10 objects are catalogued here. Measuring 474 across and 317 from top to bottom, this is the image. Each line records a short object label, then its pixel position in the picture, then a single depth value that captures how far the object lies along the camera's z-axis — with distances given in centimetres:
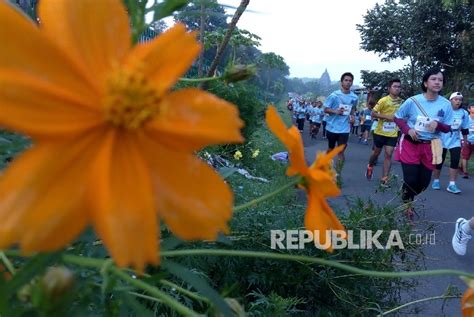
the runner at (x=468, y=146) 773
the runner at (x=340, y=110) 596
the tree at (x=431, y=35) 1917
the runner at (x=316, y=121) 1498
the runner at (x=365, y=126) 1374
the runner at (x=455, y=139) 606
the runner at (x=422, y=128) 411
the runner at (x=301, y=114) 1798
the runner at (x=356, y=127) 1792
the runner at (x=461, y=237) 360
